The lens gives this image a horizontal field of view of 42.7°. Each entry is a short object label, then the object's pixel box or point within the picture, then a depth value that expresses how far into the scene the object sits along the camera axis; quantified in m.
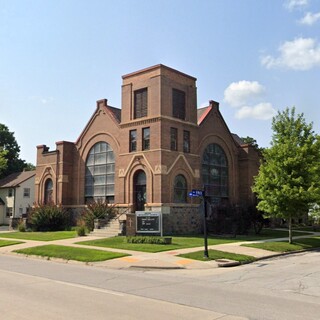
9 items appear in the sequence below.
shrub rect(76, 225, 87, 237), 28.48
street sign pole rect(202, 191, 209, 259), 18.38
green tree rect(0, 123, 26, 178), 67.50
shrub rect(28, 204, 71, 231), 35.00
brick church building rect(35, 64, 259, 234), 30.17
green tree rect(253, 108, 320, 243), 25.14
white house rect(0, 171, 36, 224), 52.00
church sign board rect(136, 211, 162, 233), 25.12
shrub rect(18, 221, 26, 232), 34.97
